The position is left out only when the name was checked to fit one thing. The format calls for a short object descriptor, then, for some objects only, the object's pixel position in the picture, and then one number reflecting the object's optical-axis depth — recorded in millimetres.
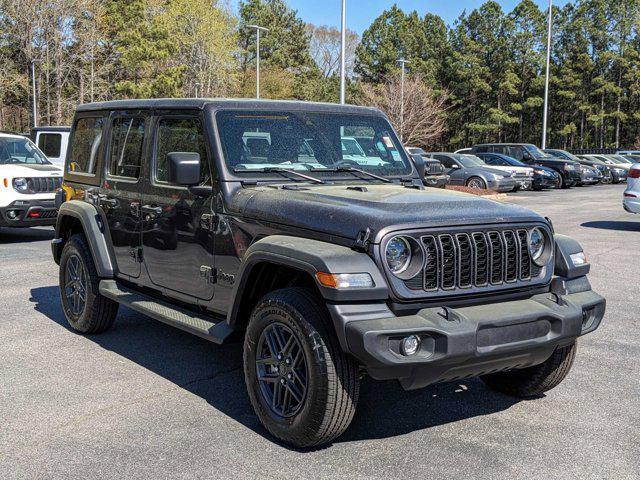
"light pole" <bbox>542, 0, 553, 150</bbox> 42484
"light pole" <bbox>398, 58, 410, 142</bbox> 49891
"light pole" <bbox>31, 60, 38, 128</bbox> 40281
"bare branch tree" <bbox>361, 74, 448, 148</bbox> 53688
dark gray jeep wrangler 3785
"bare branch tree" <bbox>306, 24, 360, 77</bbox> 76250
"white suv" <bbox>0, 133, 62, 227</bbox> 11891
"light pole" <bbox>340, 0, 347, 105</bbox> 23467
